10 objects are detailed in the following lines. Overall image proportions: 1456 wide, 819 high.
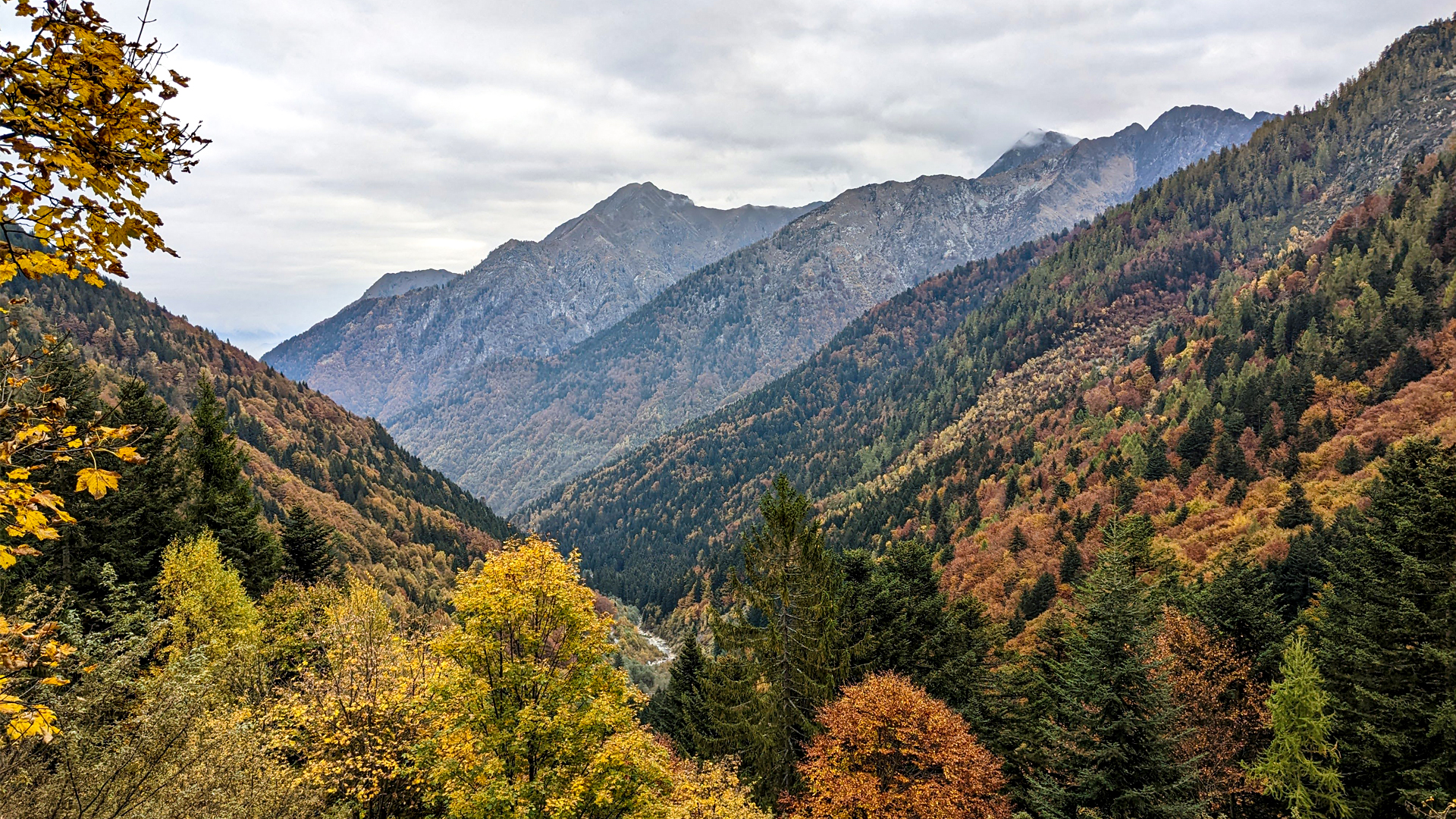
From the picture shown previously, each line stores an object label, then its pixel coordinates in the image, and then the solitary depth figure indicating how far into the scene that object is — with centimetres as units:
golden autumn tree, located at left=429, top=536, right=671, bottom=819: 2109
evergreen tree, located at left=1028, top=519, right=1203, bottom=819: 2502
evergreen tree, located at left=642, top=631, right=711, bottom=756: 5453
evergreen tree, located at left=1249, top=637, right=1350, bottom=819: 3025
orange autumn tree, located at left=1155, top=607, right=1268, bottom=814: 3357
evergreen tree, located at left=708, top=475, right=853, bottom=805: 3538
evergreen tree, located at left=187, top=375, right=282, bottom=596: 4322
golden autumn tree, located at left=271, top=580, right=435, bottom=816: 2239
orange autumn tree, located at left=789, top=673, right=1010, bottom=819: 2956
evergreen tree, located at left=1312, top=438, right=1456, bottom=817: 2803
